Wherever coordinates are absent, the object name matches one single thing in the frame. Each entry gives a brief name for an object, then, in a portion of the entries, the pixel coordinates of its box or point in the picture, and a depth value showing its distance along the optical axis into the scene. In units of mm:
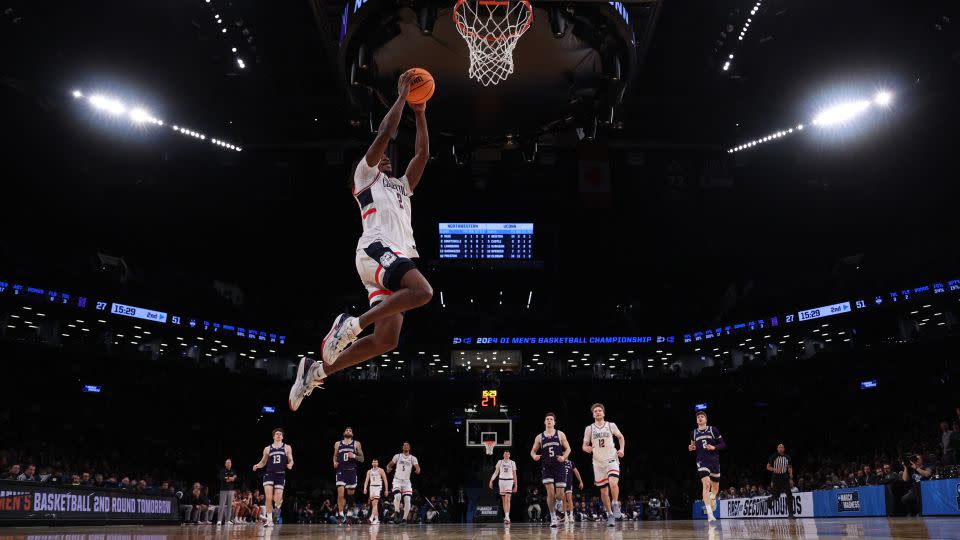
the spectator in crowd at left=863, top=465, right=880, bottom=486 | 17997
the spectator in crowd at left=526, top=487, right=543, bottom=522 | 27750
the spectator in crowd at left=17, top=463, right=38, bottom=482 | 17531
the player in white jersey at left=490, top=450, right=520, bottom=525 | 17000
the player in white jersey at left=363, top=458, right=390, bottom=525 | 16922
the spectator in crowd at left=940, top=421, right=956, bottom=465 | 15726
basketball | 6336
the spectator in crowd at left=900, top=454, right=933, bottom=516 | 15750
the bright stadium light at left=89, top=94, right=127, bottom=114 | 18917
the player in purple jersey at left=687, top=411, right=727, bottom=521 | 12656
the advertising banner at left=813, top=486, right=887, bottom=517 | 17094
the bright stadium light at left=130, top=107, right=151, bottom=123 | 19542
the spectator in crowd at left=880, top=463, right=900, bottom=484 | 16719
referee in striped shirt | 17078
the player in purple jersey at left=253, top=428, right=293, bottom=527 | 14869
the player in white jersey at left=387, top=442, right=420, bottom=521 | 17797
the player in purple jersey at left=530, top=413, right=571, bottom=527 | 13797
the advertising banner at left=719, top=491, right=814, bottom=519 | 20369
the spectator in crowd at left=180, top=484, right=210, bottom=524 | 19516
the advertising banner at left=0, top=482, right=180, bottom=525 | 12225
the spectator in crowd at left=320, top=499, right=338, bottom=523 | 27031
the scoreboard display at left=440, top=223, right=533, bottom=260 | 24906
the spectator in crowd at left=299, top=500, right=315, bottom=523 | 27562
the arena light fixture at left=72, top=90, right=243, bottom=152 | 18925
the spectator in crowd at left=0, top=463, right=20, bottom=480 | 17597
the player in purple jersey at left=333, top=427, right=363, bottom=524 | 15617
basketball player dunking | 5891
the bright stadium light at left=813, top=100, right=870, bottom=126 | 19406
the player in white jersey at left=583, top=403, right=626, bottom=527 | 12680
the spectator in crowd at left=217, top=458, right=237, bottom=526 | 18734
